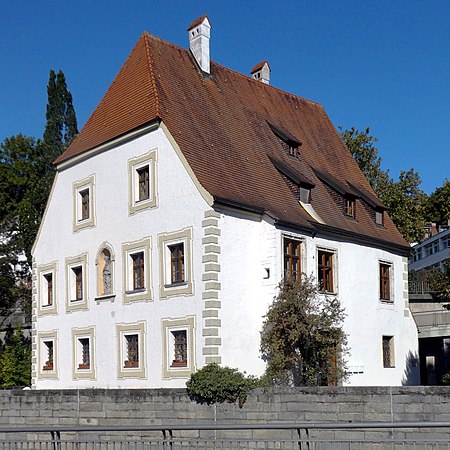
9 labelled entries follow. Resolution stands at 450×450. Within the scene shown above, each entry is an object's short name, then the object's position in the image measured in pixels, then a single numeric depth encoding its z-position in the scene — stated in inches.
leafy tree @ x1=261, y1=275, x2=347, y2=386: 972.6
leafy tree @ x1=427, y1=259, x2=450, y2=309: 1063.0
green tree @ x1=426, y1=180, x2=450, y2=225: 2659.0
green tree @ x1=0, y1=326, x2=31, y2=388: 1371.8
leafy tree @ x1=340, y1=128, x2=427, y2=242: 1668.3
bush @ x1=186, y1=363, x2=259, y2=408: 864.3
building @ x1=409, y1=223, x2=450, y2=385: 1330.0
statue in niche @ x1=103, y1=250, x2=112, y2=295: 1138.7
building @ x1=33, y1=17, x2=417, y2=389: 1002.1
